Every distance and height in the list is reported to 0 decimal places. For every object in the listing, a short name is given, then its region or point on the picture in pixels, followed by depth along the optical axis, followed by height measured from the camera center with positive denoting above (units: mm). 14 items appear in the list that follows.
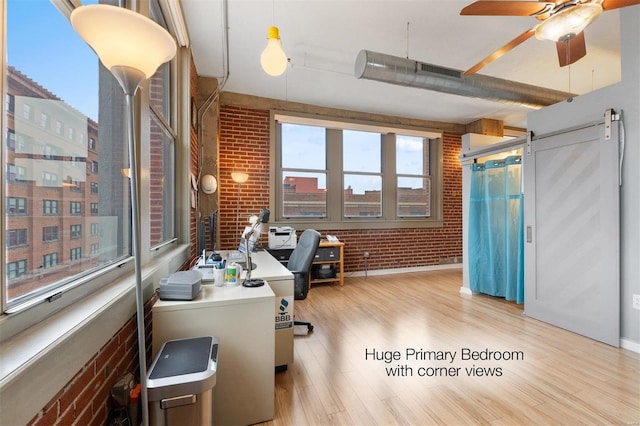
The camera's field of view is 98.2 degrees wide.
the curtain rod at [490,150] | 3326 +845
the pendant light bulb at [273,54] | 1857 +1070
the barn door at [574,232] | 2463 -189
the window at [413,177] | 5617 +746
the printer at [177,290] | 1512 -420
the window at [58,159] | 812 +203
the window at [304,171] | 4891 +749
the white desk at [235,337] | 1475 -690
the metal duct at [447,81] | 2859 +1522
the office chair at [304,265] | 2660 -518
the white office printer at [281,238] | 4293 -391
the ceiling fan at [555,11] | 1711 +1287
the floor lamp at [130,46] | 688 +451
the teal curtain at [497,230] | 3562 -229
